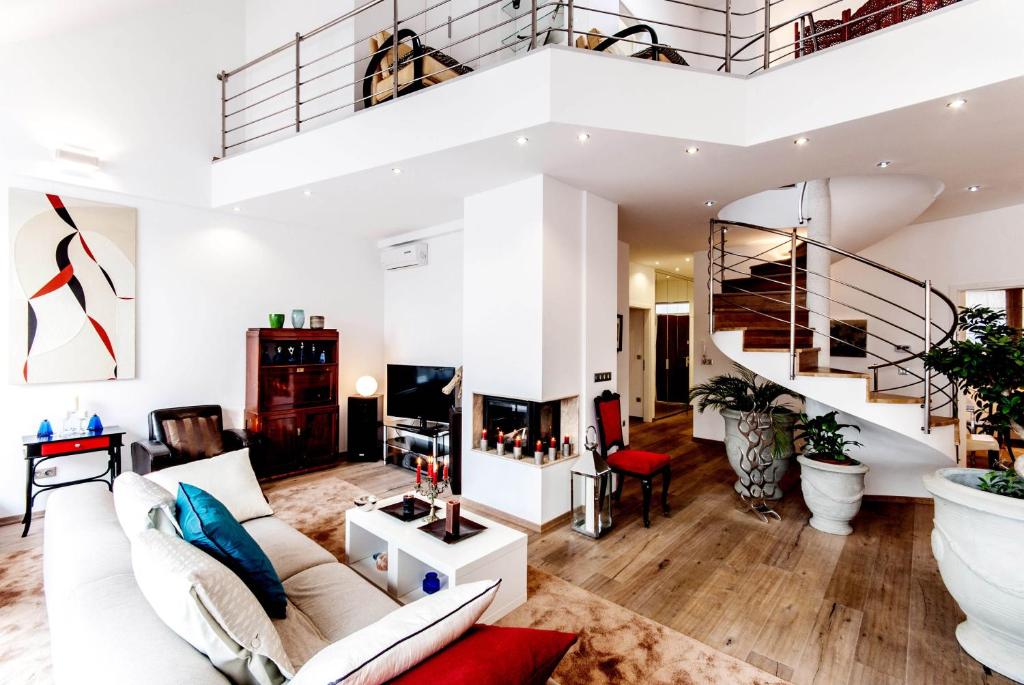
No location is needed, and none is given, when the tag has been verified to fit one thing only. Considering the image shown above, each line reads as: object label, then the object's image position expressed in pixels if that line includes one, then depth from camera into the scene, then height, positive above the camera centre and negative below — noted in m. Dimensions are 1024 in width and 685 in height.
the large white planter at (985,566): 1.96 -1.05
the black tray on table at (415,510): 2.76 -1.10
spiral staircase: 3.36 -0.02
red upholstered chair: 3.65 -1.03
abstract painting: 3.70 +0.42
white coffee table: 2.25 -1.15
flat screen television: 5.05 -0.64
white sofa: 1.06 -0.79
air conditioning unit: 5.54 +1.04
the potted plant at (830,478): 3.44 -1.09
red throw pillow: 0.97 -0.75
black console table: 3.39 -0.88
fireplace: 3.84 -0.73
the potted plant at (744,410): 3.96 -0.69
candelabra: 2.54 -0.90
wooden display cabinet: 4.72 -0.67
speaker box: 5.42 -1.07
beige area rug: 2.03 -1.52
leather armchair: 3.76 -0.96
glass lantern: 3.42 -1.23
